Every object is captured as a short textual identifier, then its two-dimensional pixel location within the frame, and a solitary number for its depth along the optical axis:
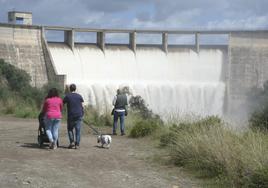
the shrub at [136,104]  39.04
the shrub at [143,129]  17.27
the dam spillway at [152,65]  57.41
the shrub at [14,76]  54.47
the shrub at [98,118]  22.44
